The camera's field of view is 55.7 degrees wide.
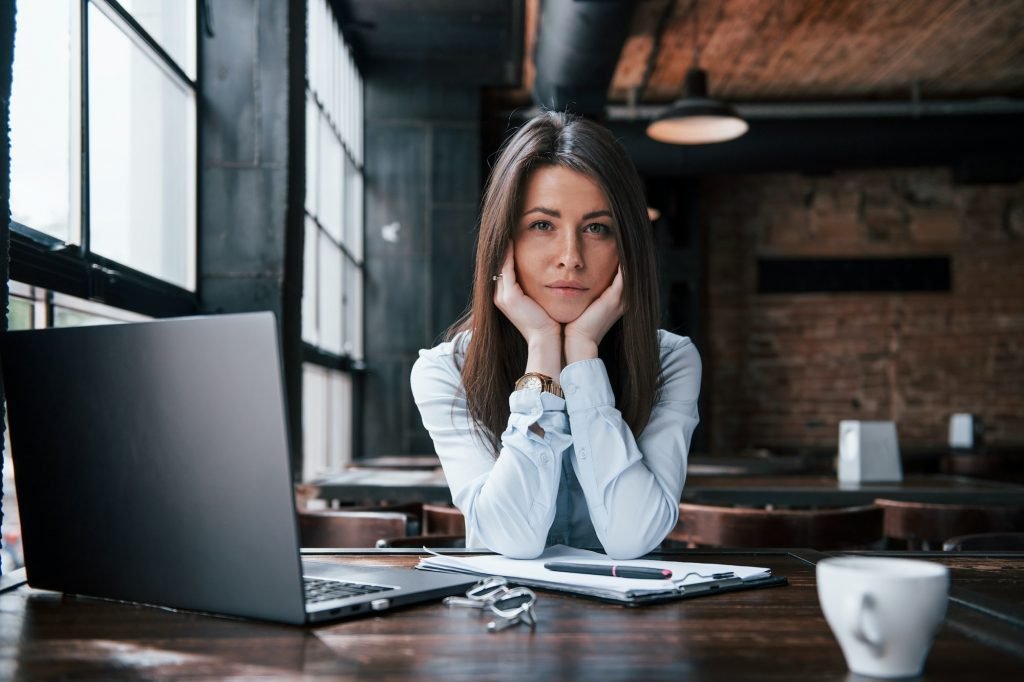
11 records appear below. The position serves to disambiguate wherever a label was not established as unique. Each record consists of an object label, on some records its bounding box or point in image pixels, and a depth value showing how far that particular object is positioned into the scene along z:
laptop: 0.83
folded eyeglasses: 0.89
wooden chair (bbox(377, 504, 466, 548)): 2.55
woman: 1.46
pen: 1.05
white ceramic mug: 0.70
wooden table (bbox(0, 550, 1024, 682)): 0.74
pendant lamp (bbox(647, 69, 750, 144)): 4.97
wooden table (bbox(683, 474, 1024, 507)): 2.91
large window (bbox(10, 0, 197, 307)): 2.27
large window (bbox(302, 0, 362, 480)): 5.43
